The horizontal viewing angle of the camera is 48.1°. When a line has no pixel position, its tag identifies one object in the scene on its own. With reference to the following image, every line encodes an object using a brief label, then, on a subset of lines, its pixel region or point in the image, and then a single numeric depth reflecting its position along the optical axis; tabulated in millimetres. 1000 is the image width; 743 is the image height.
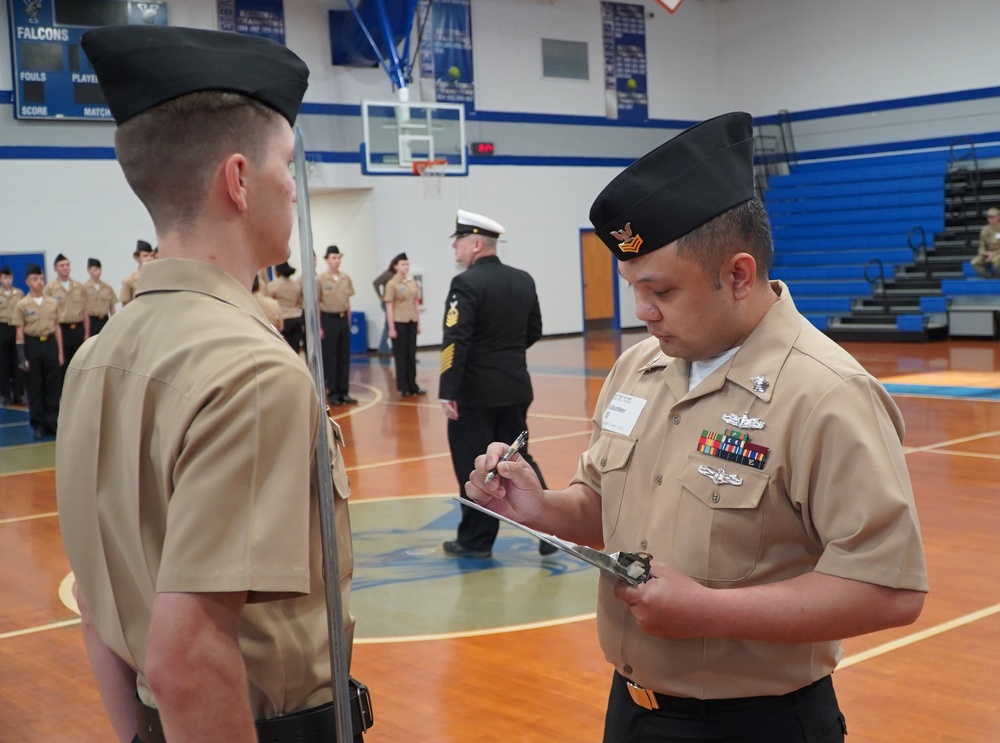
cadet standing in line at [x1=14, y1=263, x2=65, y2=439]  12188
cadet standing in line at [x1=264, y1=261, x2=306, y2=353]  13203
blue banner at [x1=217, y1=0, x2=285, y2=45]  18234
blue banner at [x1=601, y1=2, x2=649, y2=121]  23078
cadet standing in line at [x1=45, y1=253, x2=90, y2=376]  13328
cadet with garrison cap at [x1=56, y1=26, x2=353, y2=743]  1329
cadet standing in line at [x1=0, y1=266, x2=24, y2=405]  14750
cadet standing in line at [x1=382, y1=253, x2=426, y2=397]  14094
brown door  23297
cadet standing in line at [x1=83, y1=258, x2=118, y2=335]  14422
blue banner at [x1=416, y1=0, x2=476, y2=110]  20422
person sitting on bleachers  17172
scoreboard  16438
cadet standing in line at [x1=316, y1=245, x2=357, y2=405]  13766
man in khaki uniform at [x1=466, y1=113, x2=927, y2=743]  1713
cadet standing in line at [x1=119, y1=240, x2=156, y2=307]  13727
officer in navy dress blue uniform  6230
